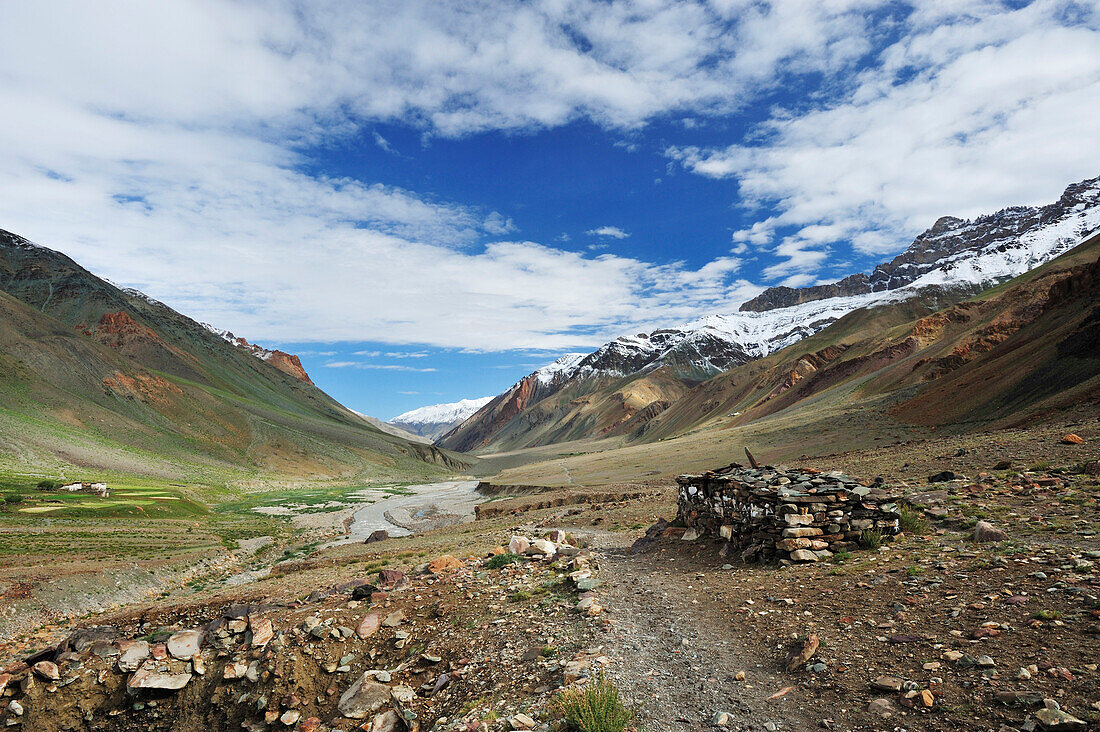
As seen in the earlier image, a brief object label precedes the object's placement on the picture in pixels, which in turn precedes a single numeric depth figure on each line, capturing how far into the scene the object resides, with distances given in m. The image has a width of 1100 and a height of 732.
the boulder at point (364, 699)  8.80
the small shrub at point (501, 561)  14.55
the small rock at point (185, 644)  10.82
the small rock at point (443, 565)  14.59
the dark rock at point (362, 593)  12.49
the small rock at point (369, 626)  10.79
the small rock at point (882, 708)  5.98
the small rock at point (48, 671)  10.43
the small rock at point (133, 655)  10.59
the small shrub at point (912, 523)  12.05
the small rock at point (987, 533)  10.30
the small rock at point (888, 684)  6.34
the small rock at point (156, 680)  10.31
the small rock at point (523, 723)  6.82
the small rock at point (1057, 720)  4.98
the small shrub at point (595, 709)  6.31
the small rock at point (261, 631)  10.71
